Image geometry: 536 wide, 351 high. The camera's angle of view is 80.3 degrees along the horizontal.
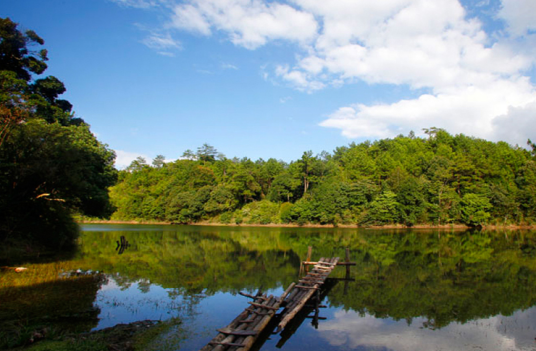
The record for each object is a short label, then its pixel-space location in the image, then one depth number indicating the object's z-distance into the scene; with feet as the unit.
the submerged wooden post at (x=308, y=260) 60.90
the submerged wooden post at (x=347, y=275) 52.81
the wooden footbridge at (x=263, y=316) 25.76
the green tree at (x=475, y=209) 185.66
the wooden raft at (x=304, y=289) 34.94
